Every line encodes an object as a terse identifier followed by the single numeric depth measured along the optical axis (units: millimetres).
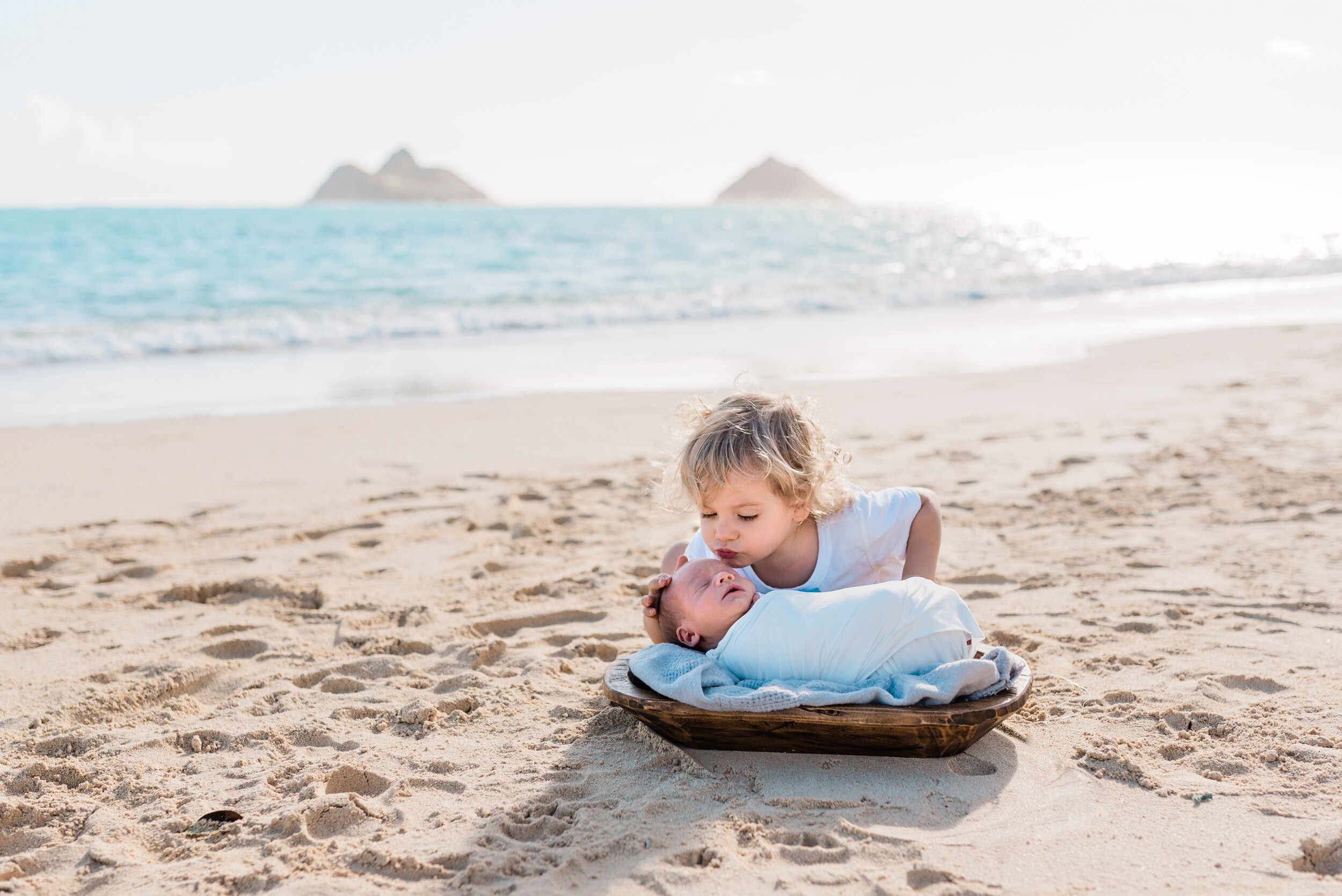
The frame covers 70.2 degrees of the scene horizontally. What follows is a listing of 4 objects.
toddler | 2572
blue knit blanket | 2256
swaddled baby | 2361
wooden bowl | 2207
